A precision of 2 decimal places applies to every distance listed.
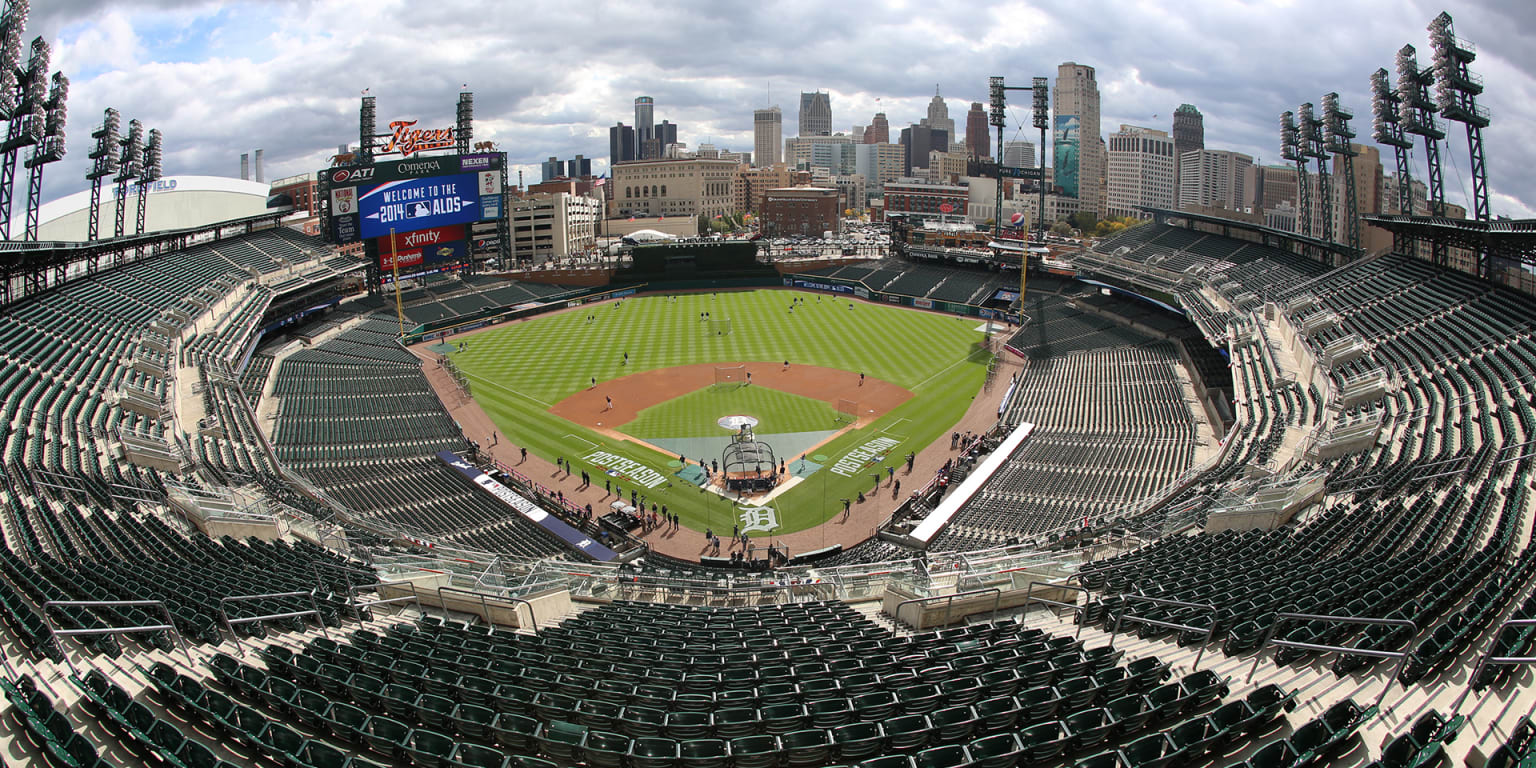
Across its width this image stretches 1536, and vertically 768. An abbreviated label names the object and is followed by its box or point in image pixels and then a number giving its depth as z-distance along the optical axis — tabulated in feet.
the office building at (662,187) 572.10
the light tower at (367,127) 261.65
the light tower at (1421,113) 153.48
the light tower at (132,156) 191.93
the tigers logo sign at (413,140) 256.73
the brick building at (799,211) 501.97
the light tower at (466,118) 281.74
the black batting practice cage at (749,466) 126.82
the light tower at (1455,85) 144.56
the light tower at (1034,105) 285.43
